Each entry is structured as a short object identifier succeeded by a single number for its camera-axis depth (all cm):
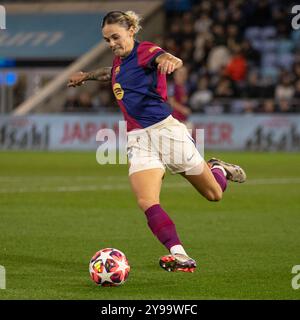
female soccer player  1787
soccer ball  1637
